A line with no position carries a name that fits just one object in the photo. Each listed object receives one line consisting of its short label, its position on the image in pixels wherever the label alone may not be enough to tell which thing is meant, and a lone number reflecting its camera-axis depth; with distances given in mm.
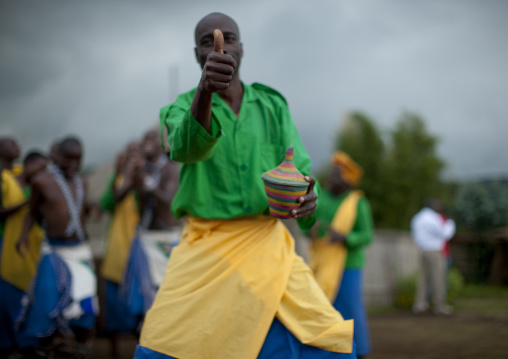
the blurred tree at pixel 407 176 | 28812
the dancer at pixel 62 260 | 4887
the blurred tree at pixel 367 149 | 29578
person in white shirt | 11352
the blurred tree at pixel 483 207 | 17375
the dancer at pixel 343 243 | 5578
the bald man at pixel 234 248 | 2449
